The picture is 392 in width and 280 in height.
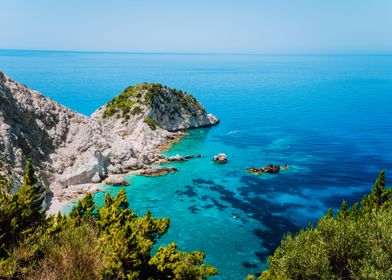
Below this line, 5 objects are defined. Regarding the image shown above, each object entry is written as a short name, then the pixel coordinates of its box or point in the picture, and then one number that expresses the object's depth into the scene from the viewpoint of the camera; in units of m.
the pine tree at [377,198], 39.25
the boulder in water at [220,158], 73.91
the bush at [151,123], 89.38
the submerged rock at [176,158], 73.62
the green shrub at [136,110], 93.43
